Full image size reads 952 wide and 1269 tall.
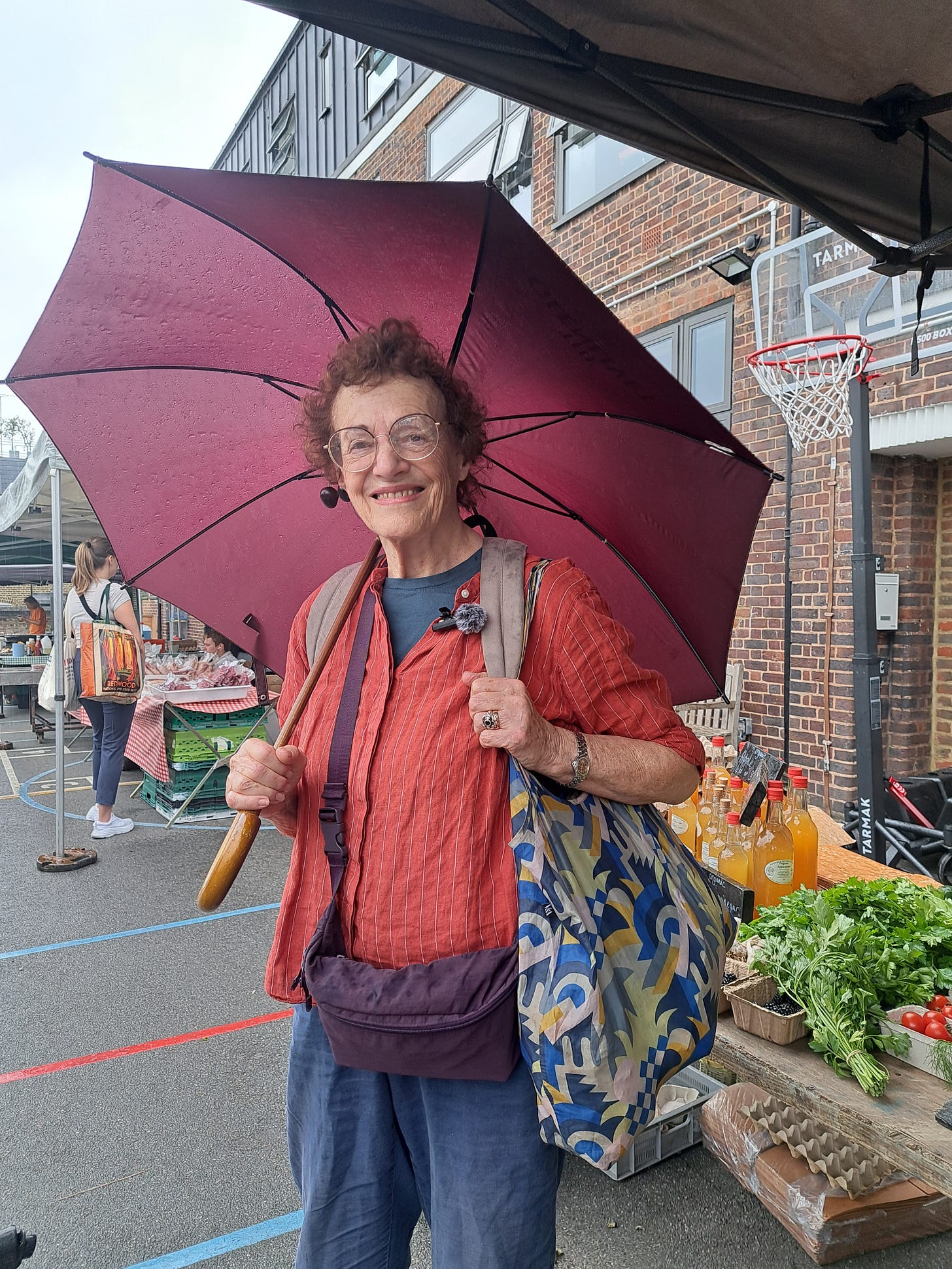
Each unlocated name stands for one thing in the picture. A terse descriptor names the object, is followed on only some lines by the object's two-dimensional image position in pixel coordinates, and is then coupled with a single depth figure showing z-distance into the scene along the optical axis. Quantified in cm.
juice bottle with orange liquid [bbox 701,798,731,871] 272
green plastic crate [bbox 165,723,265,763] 730
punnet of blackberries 196
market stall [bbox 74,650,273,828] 729
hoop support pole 430
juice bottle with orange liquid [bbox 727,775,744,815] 274
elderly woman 133
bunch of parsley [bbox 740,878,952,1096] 182
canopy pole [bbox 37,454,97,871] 552
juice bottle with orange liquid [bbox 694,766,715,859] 287
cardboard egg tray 237
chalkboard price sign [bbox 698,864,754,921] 228
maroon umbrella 149
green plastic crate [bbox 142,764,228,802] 745
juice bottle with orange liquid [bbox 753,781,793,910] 260
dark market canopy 141
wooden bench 677
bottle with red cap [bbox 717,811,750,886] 266
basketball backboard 518
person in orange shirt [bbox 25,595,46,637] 1652
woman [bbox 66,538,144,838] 646
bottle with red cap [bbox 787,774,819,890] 272
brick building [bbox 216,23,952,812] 584
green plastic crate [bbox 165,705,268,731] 739
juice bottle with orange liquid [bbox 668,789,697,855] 289
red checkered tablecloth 734
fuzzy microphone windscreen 141
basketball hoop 497
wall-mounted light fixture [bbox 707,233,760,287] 633
